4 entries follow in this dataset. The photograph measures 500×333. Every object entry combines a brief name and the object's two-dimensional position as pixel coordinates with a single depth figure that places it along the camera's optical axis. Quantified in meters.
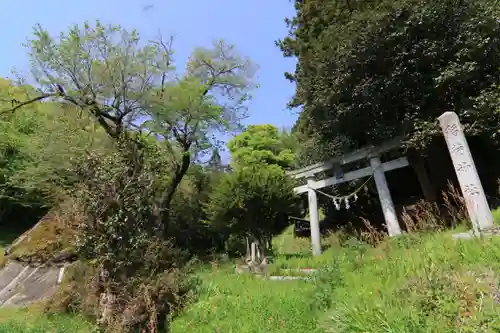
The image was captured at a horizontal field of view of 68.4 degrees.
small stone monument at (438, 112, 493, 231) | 6.80
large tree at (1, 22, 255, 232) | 14.03
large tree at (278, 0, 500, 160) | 9.19
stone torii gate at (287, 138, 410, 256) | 10.70
